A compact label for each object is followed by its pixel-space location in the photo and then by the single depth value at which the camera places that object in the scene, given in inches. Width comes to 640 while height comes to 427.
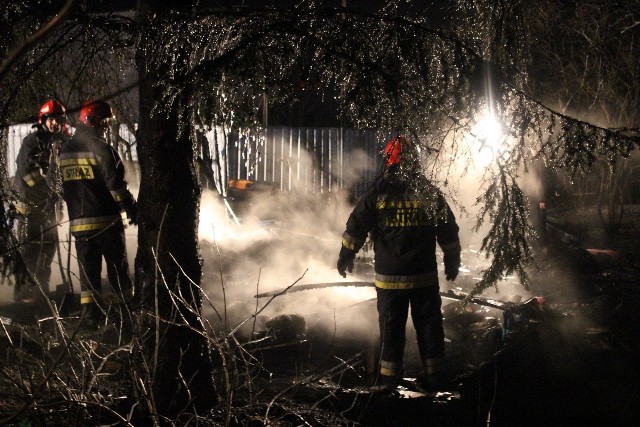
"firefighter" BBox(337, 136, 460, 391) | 192.1
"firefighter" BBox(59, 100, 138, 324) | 233.5
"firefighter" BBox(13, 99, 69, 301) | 266.3
